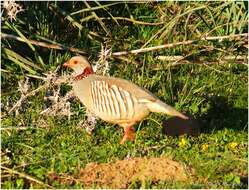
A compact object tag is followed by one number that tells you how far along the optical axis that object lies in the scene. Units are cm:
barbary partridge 1398
